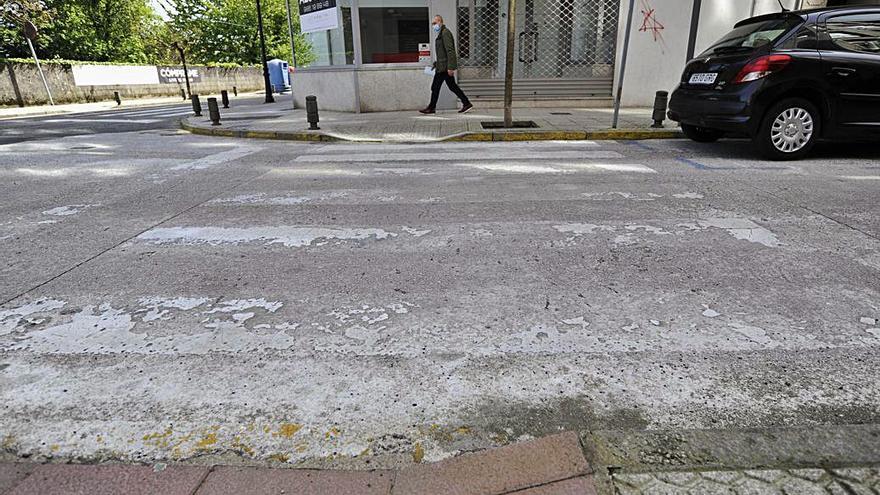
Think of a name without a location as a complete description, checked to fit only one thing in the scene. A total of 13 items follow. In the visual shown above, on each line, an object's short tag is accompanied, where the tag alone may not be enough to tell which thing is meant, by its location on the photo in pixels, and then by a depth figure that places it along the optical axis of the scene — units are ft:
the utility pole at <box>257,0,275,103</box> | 70.77
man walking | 37.37
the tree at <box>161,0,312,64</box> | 119.34
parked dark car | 20.93
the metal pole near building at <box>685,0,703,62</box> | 32.78
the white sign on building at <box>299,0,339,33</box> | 43.93
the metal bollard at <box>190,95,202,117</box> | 47.20
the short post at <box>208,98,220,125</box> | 39.55
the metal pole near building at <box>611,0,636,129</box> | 28.49
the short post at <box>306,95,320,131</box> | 33.96
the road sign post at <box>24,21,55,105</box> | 66.66
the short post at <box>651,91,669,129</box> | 31.22
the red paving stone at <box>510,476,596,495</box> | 5.26
